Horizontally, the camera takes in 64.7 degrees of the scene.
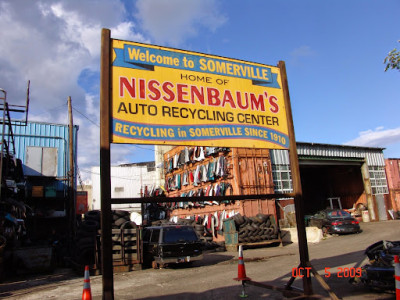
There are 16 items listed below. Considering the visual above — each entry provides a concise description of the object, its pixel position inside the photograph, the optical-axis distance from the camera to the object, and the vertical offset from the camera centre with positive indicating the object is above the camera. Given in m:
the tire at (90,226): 14.95 -0.10
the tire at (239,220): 18.00 -0.33
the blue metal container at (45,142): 23.38 +6.35
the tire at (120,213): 16.55 +0.45
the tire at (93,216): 17.43 +0.44
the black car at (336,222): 20.36 -0.93
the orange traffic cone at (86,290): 4.24 -0.86
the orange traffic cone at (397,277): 4.67 -1.07
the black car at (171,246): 12.20 -1.06
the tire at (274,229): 18.48 -0.98
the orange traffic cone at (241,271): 6.71 -1.19
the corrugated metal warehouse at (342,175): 25.29 +3.24
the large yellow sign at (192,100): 5.15 +2.09
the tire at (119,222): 15.20 +0.01
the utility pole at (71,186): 20.25 +2.50
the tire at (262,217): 18.71 -0.27
